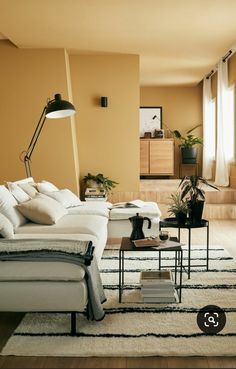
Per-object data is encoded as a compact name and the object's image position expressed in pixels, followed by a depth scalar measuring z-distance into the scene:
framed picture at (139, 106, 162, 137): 10.74
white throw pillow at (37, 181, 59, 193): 4.73
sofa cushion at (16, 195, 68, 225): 3.75
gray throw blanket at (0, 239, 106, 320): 2.54
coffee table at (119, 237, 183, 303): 2.99
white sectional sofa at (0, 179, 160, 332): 2.50
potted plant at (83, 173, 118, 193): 7.09
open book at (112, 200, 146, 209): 5.02
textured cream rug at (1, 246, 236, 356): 2.30
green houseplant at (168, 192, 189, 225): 3.67
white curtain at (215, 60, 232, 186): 7.90
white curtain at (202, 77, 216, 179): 9.72
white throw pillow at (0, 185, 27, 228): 3.52
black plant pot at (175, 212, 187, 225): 3.67
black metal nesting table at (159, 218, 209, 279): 3.62
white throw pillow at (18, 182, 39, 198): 4.39
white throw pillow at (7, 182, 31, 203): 3.97
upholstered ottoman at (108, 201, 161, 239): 4.66
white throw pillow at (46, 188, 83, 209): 4.68
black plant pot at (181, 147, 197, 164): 10.23
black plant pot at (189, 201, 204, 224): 3.69
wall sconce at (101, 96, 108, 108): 7.10
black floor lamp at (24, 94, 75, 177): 4.70
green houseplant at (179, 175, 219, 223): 3.67
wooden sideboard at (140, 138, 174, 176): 9.88
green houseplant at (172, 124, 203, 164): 10.21
